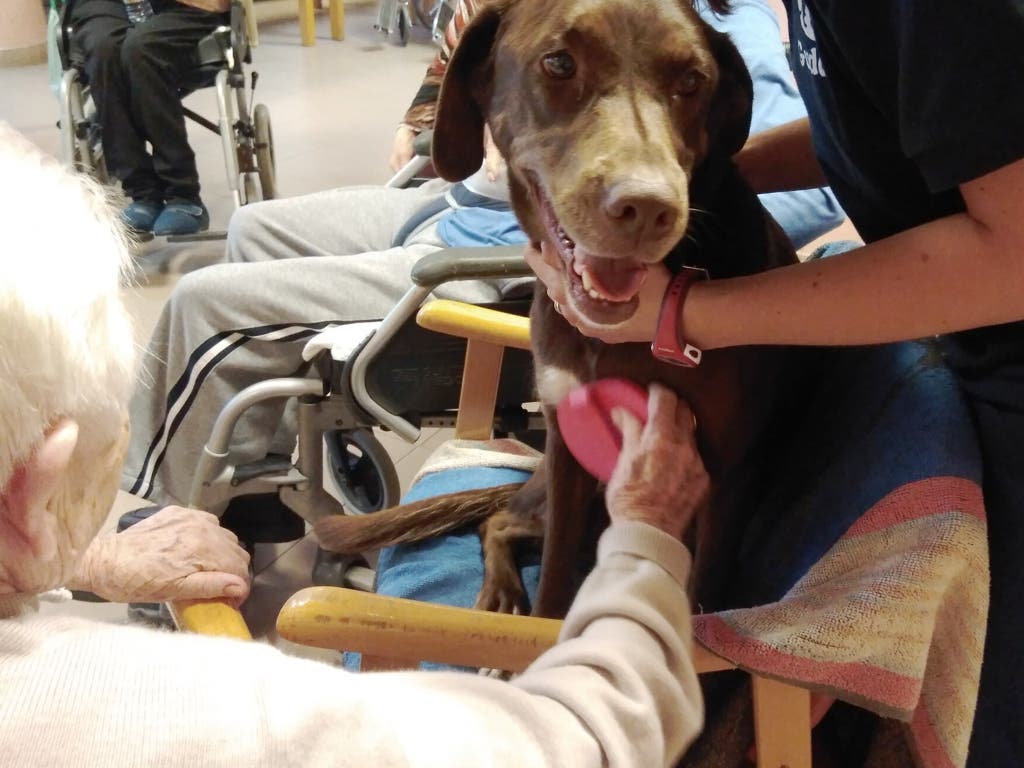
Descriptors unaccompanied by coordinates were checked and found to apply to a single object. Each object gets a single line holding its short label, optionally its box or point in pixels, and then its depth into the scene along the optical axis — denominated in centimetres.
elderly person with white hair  52
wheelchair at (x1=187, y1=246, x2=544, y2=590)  164
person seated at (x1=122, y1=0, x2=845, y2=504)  171
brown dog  94
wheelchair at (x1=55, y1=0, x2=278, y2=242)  308
